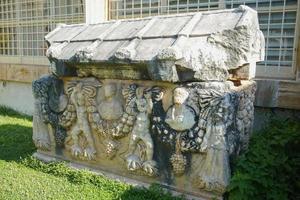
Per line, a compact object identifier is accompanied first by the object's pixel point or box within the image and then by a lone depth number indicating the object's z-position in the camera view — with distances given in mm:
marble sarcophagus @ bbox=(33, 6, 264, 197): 3154
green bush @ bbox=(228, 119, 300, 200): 2955
